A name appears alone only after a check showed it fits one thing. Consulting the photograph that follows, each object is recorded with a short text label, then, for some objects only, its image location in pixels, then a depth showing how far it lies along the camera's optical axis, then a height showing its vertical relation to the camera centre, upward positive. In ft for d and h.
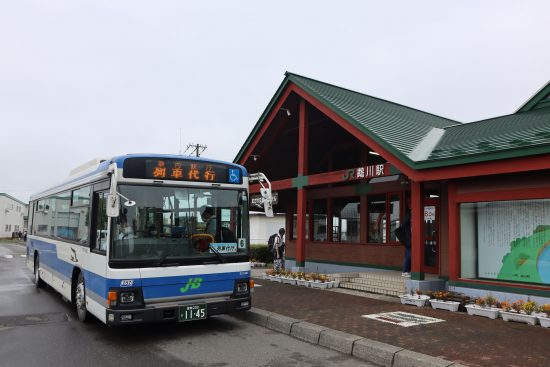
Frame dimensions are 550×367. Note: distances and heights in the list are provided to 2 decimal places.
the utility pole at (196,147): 133.90 +21.70
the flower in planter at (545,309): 24.29 -4.52
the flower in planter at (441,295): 29.76 -4.73
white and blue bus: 20.45 -1.02
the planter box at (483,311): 26.32 -5.13
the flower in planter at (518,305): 25.44 -4.54
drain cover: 24.74 -5.46
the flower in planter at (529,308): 24.91 -4.54
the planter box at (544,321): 23.79 -5.03
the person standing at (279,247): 53.06 -3.06
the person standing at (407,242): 37.93 -1.55
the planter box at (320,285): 39.03 -5.49
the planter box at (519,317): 24.47 -5.10
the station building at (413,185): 28.48 +3.26
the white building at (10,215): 228.82 +0.50
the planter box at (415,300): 30.30 -5.18
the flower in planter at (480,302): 27.35 -4.69
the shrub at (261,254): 75.05 -5.55
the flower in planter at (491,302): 27.09 -4.61
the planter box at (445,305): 28.78 -5.20
